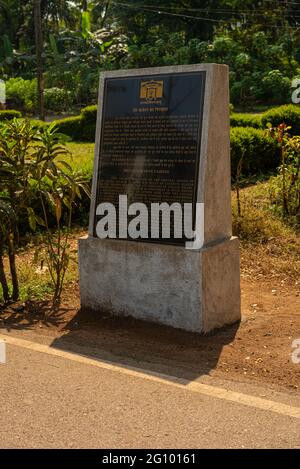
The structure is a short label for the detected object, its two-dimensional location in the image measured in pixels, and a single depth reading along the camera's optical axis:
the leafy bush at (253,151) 11.41
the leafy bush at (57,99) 29.78
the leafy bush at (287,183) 8.91
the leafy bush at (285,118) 14.27
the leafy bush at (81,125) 20.16
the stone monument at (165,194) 5.05
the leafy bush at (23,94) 30.42
